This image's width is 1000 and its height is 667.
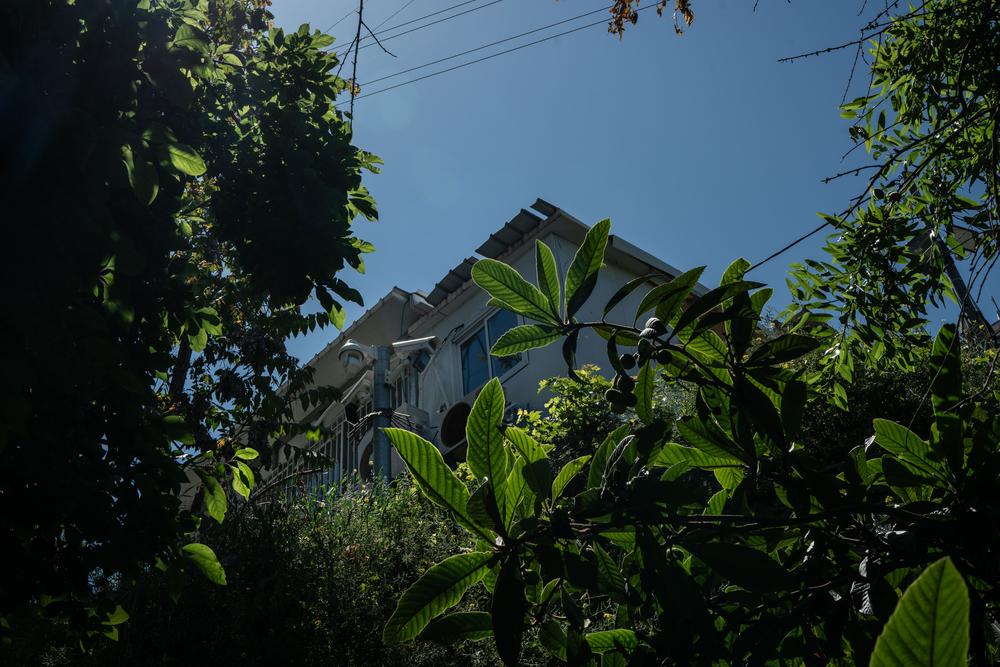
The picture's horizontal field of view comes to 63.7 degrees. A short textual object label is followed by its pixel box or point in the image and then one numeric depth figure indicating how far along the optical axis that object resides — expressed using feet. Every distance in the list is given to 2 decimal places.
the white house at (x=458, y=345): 35.45
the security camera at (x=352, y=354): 33.32
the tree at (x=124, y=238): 9.61
